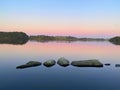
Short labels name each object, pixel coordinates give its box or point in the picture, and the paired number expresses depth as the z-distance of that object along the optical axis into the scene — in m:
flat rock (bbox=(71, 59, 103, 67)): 13.49
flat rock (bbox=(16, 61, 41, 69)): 12.56
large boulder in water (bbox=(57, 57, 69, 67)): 13.90
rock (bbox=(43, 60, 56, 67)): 13.71
